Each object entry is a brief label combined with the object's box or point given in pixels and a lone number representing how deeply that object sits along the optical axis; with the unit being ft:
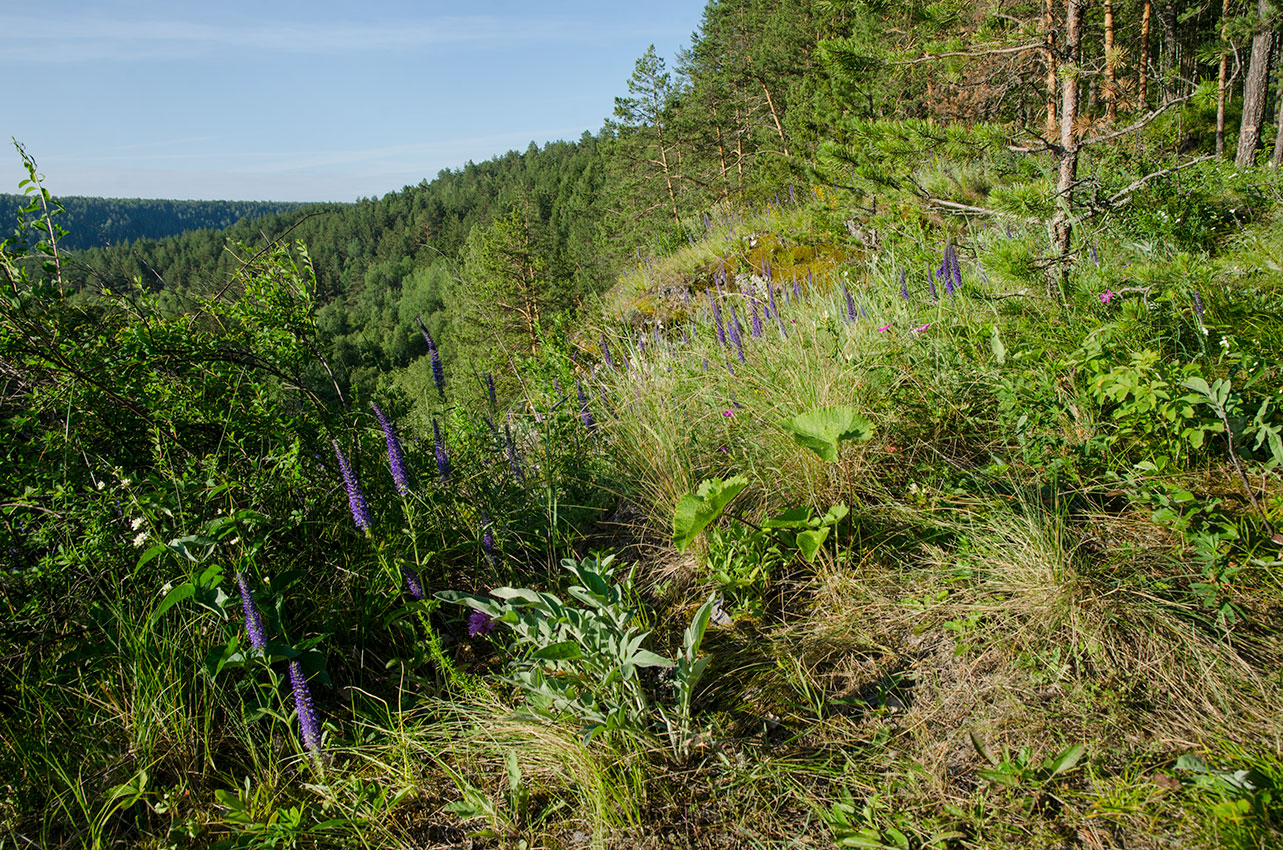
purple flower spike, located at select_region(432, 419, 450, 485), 7.55
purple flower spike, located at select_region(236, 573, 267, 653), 4.90
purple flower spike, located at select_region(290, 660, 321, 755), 5.01
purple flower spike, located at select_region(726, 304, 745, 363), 10.94
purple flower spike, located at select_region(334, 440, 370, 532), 5.89
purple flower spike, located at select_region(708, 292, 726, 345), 11.65
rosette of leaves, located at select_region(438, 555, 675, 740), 5.09
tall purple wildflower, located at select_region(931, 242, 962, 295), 10.73
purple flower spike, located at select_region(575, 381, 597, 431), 10.48
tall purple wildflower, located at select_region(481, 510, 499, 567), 6.98
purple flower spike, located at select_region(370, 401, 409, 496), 6.15
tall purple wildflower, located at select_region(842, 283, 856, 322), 12.20
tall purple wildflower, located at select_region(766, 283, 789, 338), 11.28
